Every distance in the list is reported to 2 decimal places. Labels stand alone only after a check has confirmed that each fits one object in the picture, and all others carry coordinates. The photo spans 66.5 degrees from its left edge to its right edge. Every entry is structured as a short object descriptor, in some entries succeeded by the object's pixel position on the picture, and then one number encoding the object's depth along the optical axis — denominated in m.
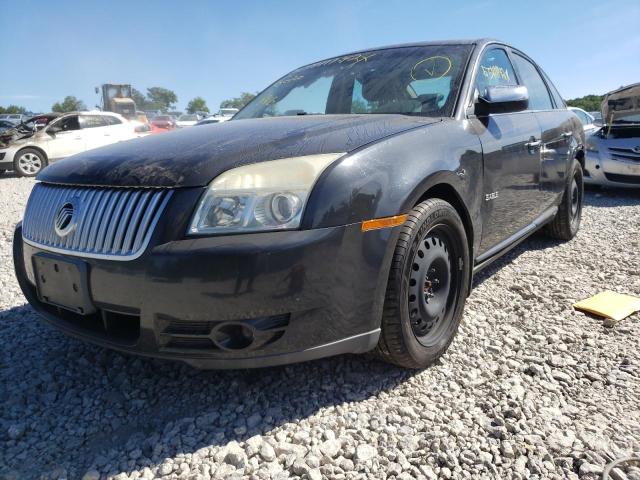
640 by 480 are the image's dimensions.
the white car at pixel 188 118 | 31.69
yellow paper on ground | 2.78
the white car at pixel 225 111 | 21.33
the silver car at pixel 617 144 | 6.98
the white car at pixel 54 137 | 11.02
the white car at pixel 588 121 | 8.43
